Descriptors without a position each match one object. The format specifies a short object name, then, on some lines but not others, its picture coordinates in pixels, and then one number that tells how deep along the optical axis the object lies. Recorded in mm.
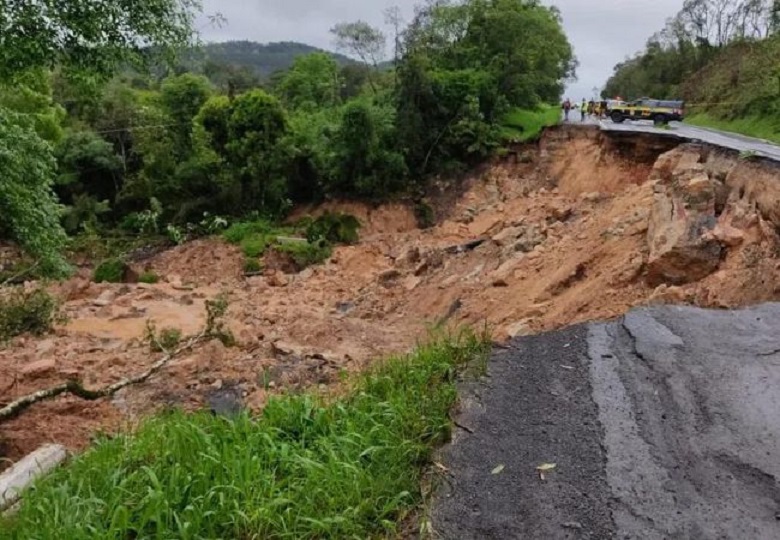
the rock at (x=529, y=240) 14258
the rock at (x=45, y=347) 10545
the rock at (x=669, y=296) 7512
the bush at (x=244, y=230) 20453
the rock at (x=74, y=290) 16156
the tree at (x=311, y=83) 32250
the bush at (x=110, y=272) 18578
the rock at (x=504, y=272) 12677
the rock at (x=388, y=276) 16703
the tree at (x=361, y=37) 30984
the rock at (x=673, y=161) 13960
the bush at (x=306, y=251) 19109
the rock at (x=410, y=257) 17438
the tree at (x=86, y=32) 5699
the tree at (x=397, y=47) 26734
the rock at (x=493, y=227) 18038
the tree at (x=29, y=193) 6797
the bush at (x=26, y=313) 8883
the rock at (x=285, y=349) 10640
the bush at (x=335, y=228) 20422
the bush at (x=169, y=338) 11024
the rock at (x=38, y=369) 9016
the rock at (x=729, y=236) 8212
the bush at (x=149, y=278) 18250
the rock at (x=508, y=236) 15465
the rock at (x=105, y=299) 15527
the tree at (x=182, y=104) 23719
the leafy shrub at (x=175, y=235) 21078
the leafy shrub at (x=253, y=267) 18969
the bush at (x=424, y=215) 21328
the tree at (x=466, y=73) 21969
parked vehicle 24047
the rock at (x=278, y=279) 17672
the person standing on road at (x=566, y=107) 27744
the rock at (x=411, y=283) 15573
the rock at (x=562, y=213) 15914
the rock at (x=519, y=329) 7827
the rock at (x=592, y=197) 16333
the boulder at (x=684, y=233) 8242
